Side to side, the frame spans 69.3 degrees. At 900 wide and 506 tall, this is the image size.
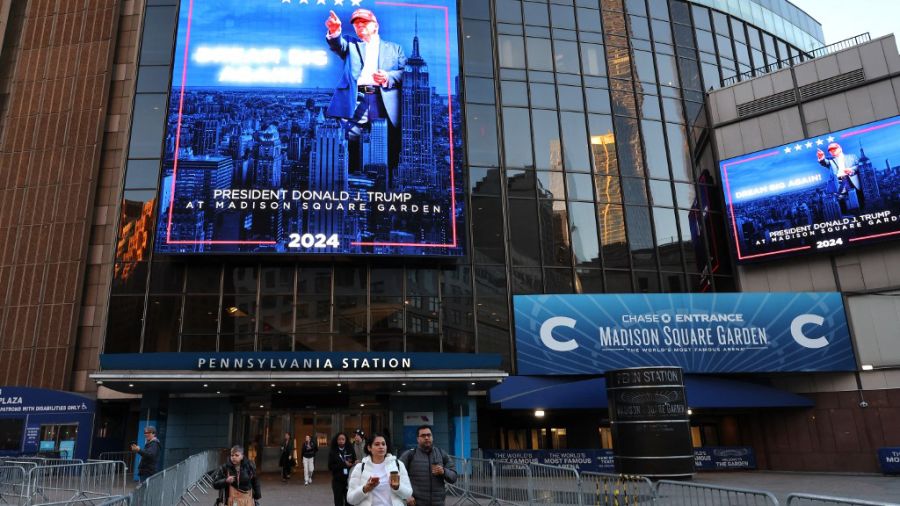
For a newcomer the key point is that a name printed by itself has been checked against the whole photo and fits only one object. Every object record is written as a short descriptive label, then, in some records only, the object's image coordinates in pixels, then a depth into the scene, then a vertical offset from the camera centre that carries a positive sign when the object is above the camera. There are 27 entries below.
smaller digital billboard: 27.52 +9.82
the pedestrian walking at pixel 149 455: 13.84 -0.18
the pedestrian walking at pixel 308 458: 20.72 -0.55
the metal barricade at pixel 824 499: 6.90 -0.84
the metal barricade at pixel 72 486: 15.67 -0.92
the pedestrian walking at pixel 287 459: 21.73 -0.57
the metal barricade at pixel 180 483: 10.92 -0.78
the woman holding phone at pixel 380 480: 7.41 -0.47
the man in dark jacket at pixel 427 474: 8.13 -0.46
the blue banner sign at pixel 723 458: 26.17 -1.27
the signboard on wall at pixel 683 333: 26.66 +3.80
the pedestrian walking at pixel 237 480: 10.09 -0.56
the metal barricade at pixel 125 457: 25.13 -0.36
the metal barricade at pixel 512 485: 15.25 -1.17
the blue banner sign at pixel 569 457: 24.66 -0.94
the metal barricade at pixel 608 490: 12.21 -1.17
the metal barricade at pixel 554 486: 14.24 -1.16
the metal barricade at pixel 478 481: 16.36 -1.16
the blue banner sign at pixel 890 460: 24.36 -1.46
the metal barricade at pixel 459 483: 17.45 -1.24
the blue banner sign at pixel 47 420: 23.78 +1.03
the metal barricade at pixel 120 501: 7.63 -0.64
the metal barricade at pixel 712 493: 8.58 -0.95
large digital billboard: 25.55 +12.43
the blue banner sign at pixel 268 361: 21.17 +2.60
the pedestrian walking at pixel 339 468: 12.58 -0.53
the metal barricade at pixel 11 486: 15.79 -0.85
